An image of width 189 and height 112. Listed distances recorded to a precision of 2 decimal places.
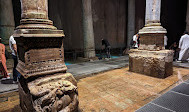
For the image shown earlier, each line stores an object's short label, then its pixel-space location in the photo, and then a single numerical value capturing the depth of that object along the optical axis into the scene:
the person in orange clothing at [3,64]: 4.03
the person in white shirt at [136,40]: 6.79
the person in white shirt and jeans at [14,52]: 3.63
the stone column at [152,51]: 3.89
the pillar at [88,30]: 7.48
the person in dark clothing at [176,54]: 6.84
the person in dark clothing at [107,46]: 8.43
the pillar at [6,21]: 5.68
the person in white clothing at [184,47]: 6.25
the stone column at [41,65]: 1.81
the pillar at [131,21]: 10.62
